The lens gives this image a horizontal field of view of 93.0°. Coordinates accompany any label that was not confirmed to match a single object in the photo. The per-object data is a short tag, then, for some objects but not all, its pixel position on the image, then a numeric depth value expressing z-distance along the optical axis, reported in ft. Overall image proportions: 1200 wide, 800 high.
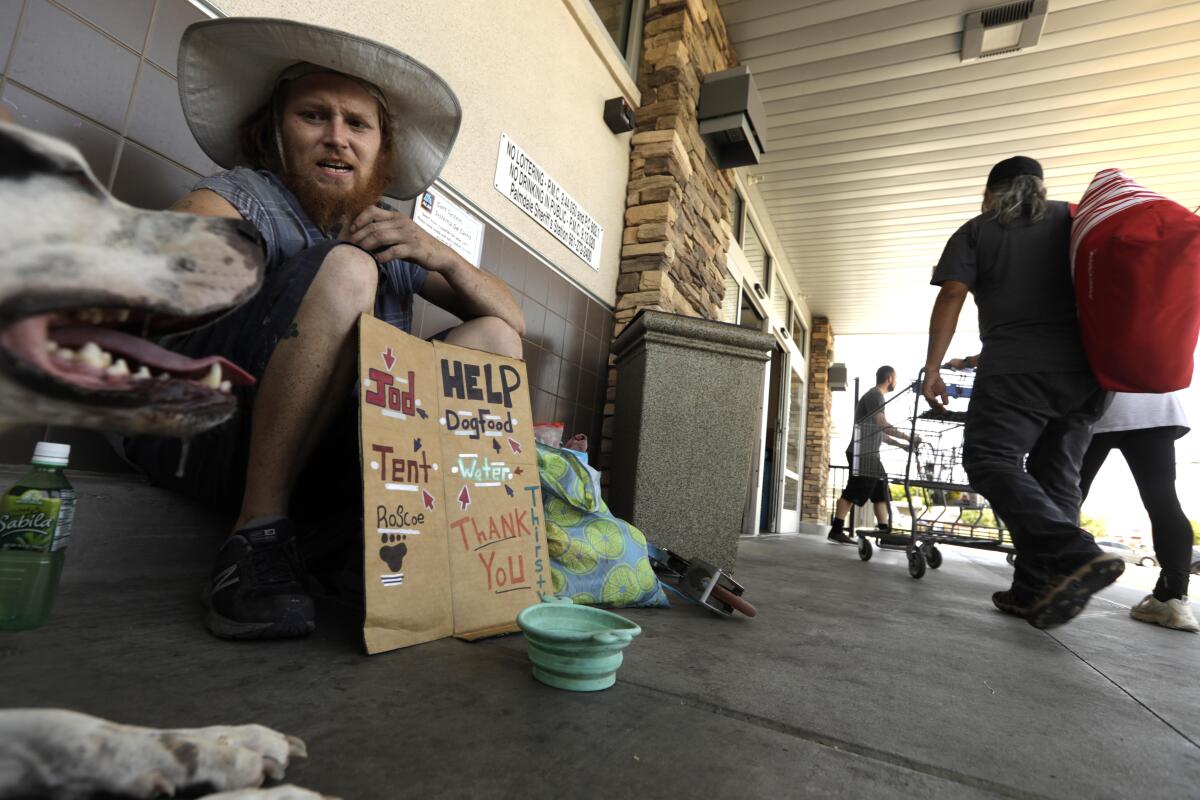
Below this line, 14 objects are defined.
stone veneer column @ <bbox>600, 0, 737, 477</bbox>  11.05
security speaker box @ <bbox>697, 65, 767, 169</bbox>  12.05
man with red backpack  6.18
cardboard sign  3.53
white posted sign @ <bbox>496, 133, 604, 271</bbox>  8.20
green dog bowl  3.05
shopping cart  11.35
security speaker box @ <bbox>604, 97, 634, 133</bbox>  10.59
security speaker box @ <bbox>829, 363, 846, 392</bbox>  30.81
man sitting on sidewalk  3.72
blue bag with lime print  4.94
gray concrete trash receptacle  8.04
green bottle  3.17
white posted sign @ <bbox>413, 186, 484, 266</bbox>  6.72
